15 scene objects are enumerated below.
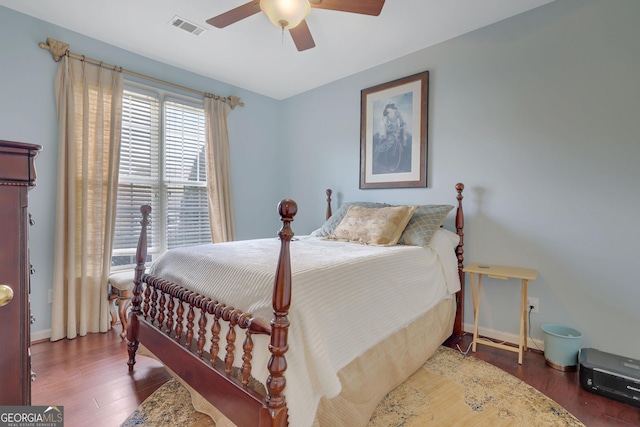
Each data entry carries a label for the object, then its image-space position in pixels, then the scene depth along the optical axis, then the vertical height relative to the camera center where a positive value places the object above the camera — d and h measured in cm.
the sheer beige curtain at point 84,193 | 254 +15
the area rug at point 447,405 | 157 -106
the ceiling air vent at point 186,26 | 252 +158
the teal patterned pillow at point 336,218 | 297 -5
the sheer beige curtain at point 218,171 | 355 +48
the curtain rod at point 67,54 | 251 +133
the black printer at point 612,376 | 169 -92
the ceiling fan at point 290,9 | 178 +124
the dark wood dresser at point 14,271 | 64 -13
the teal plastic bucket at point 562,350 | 206 -92
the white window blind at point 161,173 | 299 +40
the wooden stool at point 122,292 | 250 -68
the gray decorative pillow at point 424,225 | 238 -9
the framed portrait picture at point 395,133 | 297 +83
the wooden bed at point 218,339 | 113 -63
